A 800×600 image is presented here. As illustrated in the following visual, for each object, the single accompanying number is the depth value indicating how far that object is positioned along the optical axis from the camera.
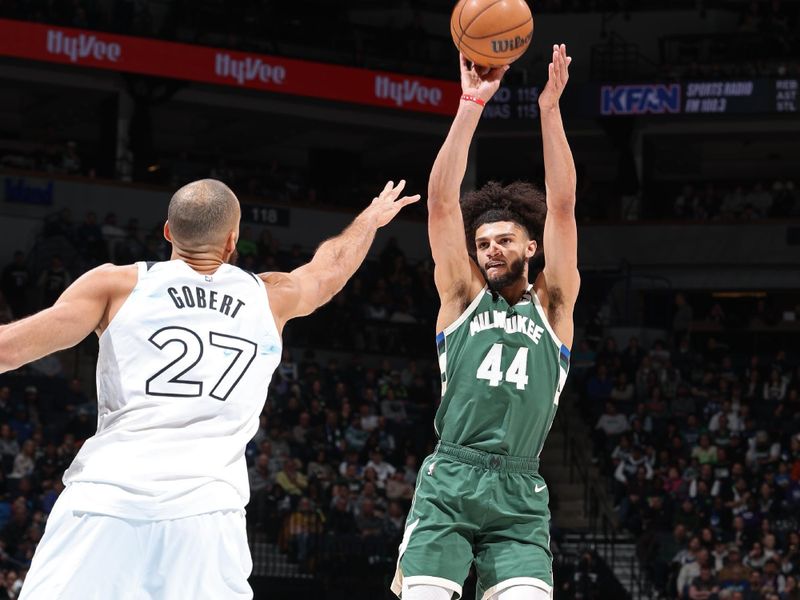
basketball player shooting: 5.58
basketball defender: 4.11
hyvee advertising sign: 22.89
